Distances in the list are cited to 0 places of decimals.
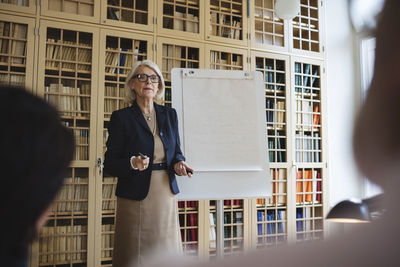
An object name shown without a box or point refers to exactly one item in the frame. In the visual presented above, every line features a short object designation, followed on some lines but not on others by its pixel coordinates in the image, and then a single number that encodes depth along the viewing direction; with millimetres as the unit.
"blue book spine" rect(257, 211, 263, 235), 4059
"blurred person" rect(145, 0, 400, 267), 226
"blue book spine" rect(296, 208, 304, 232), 4245
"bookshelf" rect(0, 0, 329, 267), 3281
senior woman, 2312
